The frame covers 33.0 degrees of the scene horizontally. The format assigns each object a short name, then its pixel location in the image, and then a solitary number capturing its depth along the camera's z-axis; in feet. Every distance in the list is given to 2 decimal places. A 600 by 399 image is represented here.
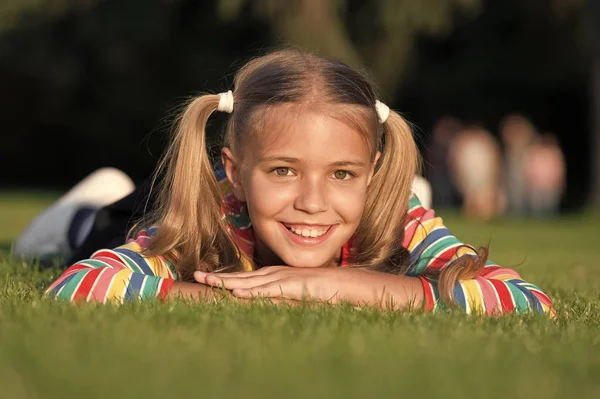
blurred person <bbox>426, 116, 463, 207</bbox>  83.46
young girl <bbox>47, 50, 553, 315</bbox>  13.69
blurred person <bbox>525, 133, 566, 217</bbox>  80.84
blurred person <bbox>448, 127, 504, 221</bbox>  71.97
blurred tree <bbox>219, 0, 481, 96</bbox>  65.16
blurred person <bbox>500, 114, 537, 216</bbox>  78.55
